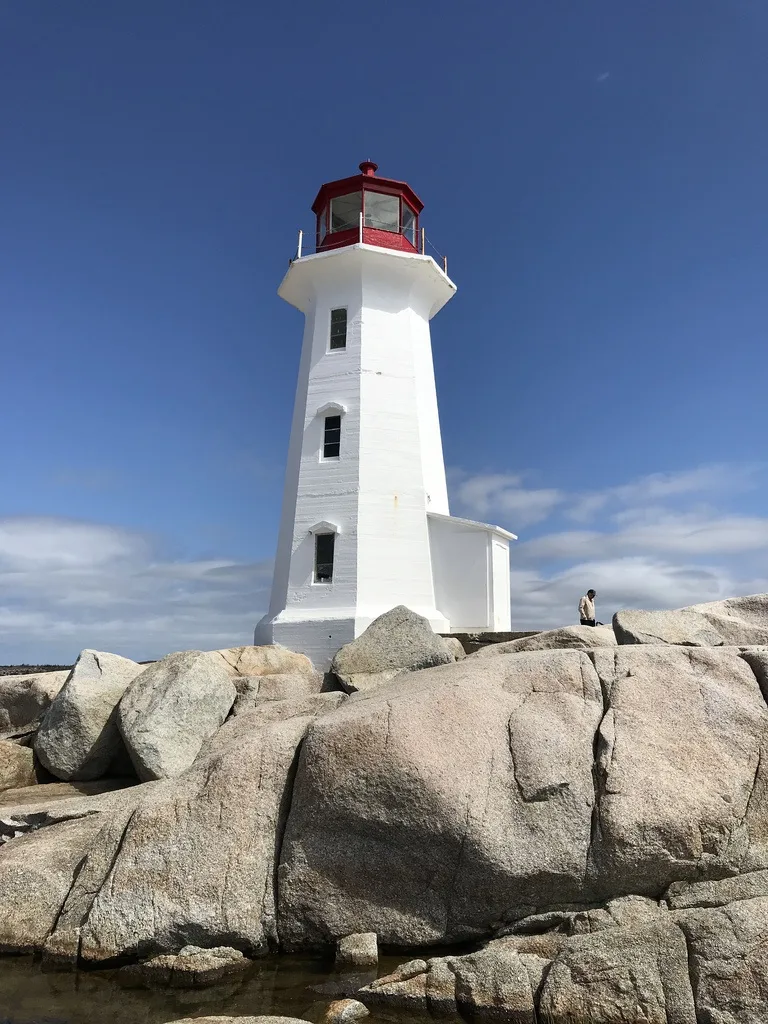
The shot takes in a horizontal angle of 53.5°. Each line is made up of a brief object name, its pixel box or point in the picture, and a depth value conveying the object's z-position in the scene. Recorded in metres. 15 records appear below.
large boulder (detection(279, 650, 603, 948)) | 8.27
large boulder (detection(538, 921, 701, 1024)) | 6.75
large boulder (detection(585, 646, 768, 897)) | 8.20
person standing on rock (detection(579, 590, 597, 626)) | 18.23
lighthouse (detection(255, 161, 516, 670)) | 19.66
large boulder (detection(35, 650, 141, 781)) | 12.30
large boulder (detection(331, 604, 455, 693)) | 13.85
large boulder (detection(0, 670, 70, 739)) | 15.53
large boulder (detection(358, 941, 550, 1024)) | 6.94
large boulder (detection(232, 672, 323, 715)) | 13.10
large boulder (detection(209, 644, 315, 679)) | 16.02
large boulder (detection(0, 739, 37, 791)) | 12.65
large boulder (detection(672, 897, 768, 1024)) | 6.65
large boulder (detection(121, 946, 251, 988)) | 8.03
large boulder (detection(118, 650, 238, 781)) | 11.25
